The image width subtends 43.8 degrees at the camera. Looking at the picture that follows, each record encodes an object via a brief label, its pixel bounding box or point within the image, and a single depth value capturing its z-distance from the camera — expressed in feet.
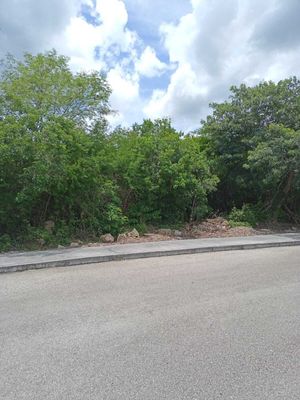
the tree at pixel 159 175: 46.24
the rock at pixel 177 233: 45.98
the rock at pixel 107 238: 39.71
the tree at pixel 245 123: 57.72
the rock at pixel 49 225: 38.88
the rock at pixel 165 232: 45.56
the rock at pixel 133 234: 42.13
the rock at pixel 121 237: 40.29
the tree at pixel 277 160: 50.88
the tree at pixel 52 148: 34.45
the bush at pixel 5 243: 33.86
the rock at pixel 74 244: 37.15
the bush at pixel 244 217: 54.65
